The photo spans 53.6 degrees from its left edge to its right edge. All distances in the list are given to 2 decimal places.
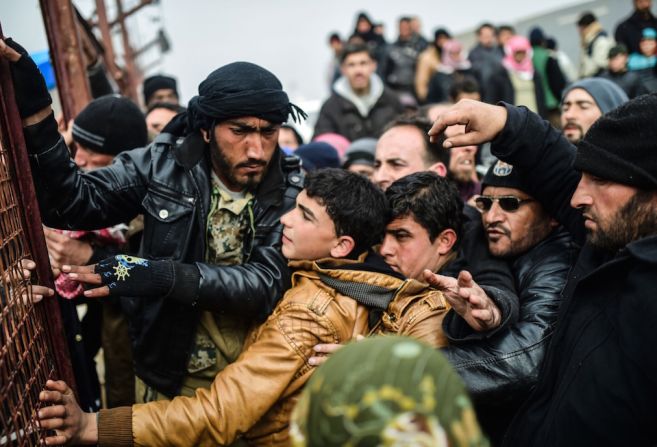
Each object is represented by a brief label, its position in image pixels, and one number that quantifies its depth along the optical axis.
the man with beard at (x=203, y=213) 2.59
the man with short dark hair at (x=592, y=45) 9.12
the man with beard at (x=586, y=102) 4.27
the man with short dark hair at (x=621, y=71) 7.33
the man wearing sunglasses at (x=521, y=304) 2.32
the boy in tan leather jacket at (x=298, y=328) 2.32
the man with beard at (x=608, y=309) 1.86
